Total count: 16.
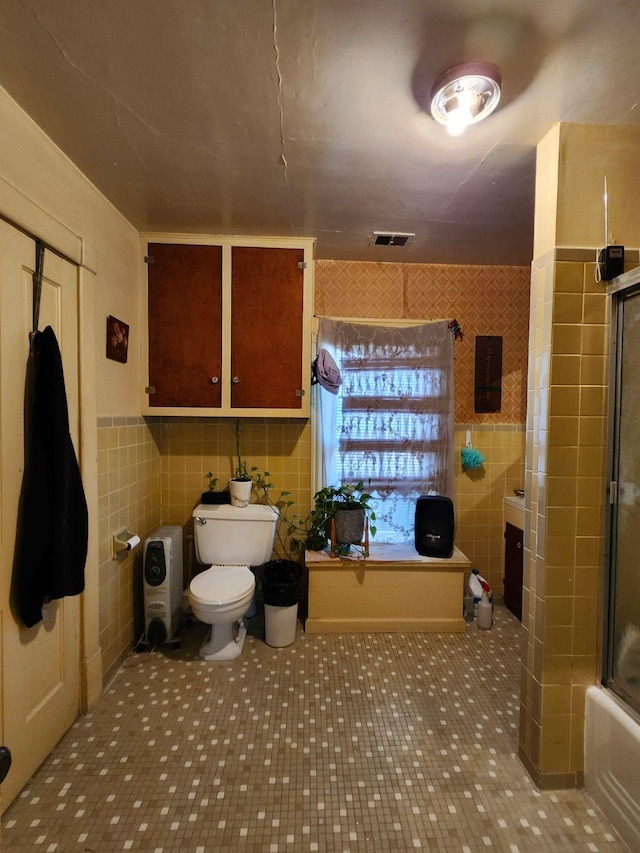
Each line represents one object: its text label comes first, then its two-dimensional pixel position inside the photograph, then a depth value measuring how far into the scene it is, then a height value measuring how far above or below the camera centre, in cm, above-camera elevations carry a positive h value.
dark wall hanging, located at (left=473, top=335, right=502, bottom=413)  276 +34
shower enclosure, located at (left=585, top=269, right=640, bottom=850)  130 -55
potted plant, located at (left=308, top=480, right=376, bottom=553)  247 -59
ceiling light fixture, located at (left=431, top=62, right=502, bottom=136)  112 +99
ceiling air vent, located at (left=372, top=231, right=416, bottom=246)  222 +105
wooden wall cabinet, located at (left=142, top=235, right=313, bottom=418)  232 +56
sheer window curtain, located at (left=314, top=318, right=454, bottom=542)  266 +3
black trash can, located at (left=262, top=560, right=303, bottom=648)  227 -110
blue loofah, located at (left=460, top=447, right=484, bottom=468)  271 -25
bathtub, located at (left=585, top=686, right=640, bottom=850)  122 -110
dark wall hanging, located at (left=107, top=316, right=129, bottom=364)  196 +40
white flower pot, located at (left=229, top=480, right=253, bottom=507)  249 -46
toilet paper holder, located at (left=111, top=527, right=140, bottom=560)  198 -63
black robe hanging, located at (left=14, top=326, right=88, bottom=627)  138 -29
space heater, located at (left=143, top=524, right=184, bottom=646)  219 -96
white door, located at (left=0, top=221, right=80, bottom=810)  132 -68
